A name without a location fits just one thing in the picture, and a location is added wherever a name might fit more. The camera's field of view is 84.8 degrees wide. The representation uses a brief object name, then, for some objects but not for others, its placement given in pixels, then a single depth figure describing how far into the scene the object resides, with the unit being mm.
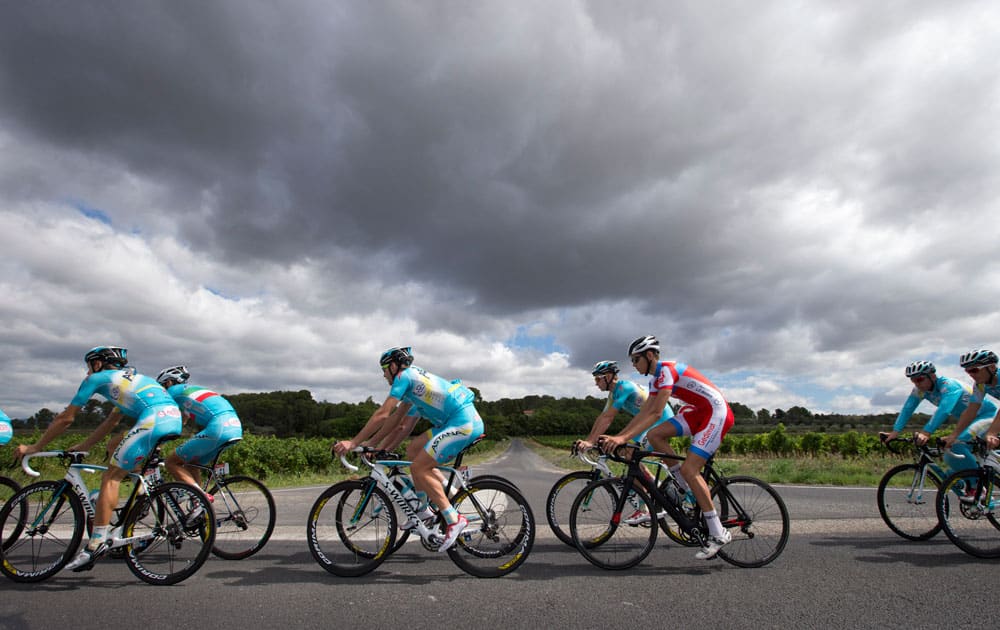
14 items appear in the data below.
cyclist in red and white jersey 4957
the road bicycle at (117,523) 4836
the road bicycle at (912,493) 6125
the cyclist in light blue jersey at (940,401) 6383
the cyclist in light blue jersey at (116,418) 4887
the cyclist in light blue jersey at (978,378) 6047
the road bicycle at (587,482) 5302
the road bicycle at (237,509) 5809
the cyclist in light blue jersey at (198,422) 5969
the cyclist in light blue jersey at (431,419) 4902
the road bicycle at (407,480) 5062
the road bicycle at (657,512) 4965
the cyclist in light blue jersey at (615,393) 6938
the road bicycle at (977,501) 5273
